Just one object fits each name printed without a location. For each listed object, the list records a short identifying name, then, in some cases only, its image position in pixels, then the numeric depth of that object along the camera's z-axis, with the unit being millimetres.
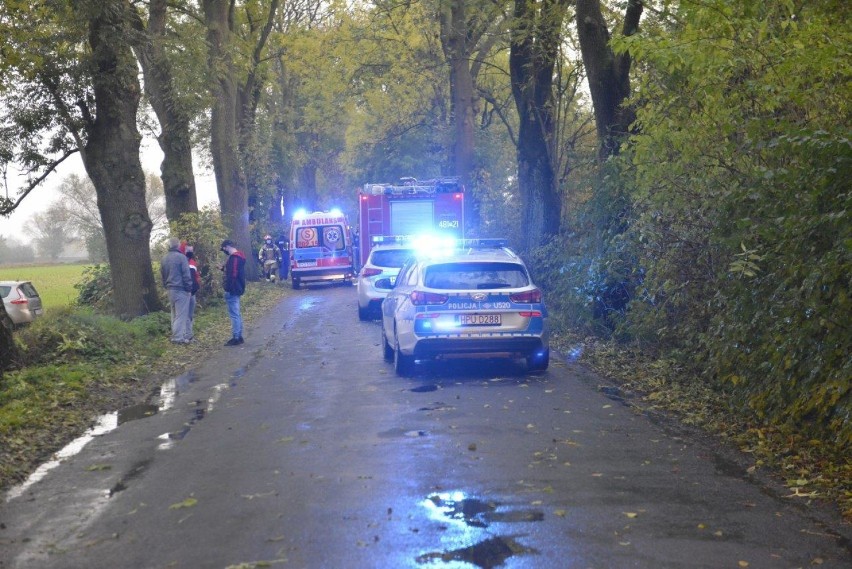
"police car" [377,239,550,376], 12719
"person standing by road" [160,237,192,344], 18323
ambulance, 36594
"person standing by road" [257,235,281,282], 40812
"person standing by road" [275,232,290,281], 41594
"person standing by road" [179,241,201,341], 18516
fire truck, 29250
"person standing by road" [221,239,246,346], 18438
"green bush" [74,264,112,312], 24633
